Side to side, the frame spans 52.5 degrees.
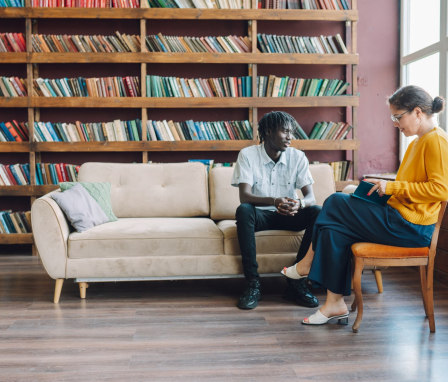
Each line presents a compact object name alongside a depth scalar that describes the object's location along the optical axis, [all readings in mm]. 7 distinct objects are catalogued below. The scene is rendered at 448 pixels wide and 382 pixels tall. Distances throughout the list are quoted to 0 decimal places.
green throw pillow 3012
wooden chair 2121
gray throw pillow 2725
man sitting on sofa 2605
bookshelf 4016
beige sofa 2660
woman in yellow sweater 2055
